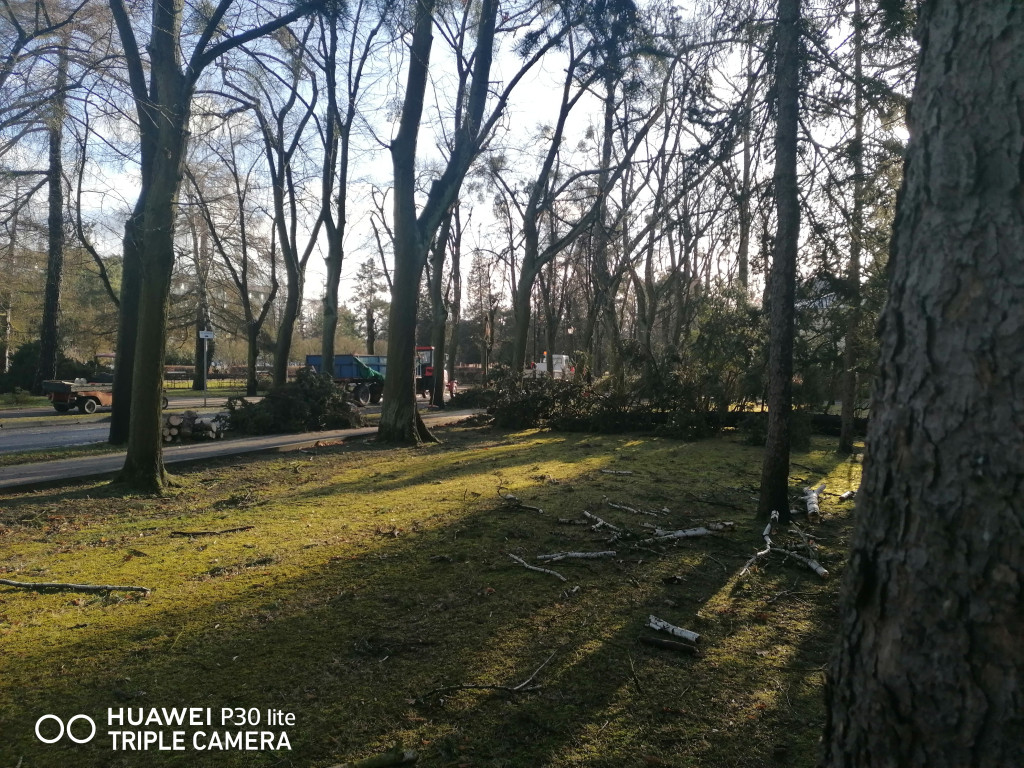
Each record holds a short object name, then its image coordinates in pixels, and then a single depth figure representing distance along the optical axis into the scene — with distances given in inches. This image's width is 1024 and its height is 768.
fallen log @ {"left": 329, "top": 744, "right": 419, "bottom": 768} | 101.1
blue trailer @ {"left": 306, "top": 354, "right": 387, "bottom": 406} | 1071.6
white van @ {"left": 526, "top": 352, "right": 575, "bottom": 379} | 787.0
